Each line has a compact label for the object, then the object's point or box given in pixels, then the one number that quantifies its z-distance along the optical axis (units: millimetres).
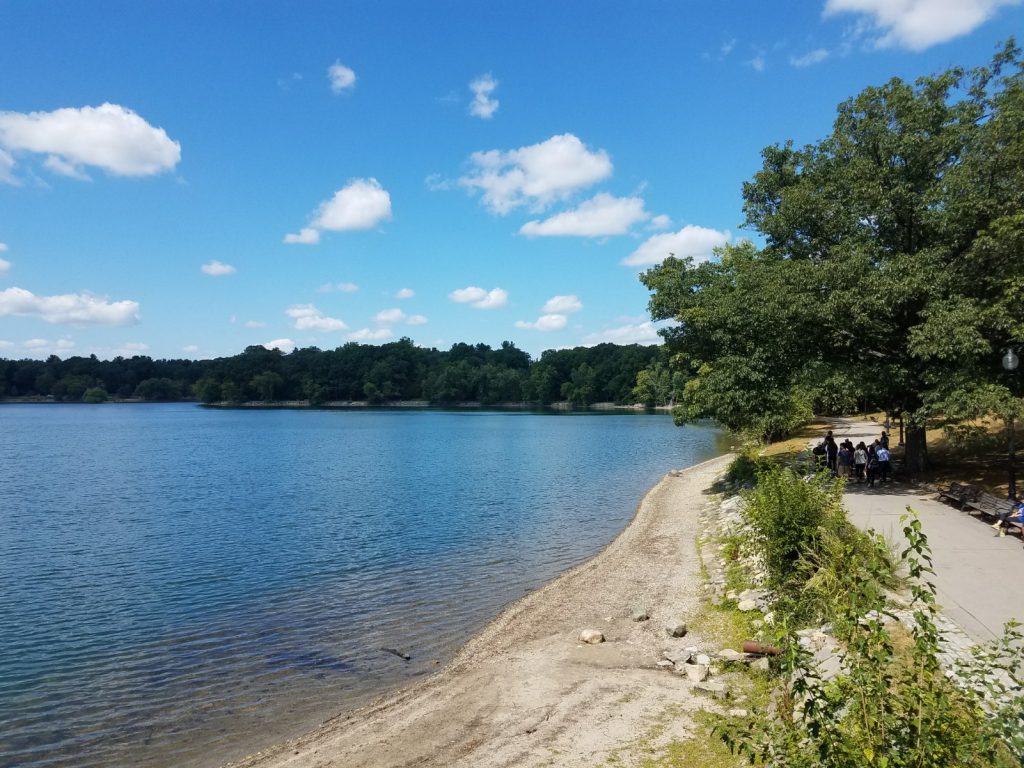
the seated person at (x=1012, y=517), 14802
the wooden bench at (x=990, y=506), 15758
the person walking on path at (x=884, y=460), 23078
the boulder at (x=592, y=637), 12828
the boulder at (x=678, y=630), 12534
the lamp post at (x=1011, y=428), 17156
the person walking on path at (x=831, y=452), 25656
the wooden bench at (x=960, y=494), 17609
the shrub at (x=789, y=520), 12539
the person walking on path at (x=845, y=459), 25400
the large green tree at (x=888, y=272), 19422
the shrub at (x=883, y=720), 4680
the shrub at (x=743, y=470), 28241
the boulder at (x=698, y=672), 10277
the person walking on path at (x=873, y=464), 23203
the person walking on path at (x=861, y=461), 24409
